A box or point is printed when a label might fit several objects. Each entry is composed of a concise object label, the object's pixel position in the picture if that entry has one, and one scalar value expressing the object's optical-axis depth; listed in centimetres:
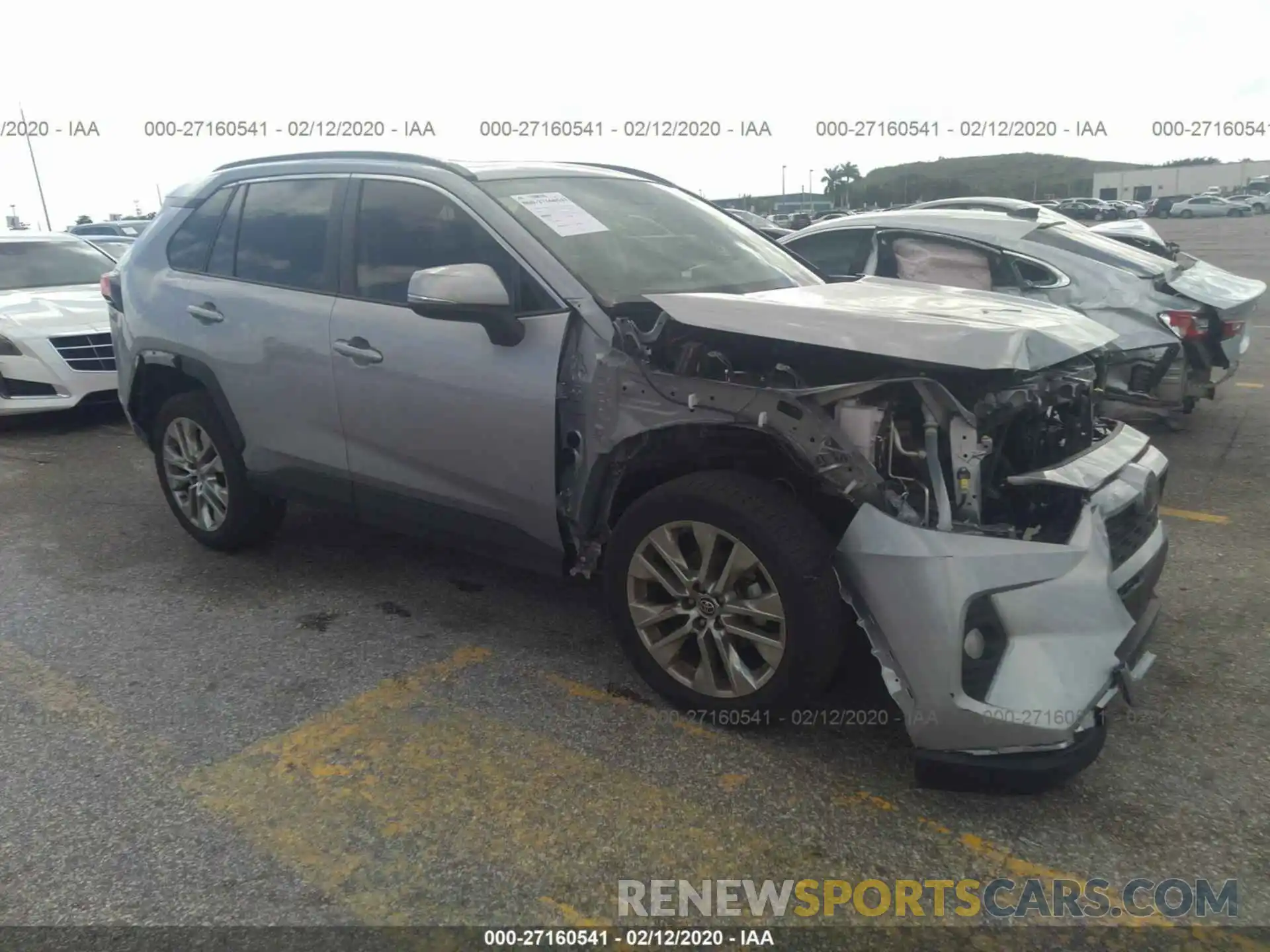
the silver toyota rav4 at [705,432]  262
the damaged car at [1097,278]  617
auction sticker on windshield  361
